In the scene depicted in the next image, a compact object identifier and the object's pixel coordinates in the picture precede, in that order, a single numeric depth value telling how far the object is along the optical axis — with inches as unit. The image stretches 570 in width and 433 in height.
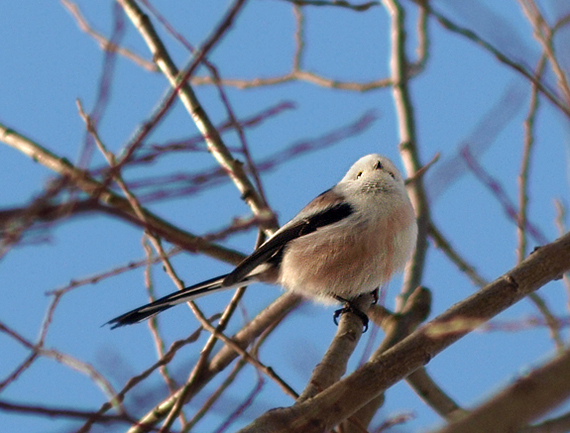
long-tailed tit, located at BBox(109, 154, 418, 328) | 265.9
